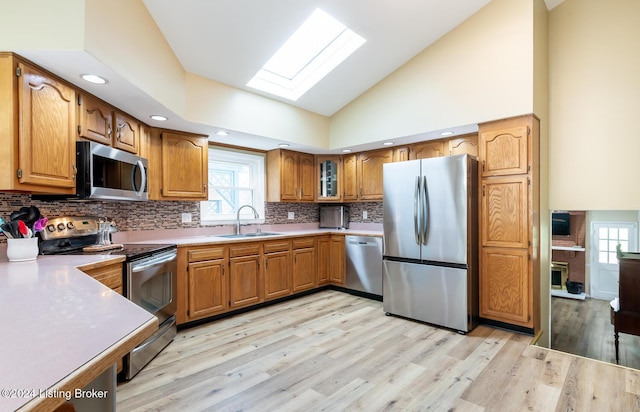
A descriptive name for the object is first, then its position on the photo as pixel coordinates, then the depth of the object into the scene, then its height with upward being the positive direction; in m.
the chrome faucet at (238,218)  4.15 -0.19
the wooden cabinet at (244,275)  3.49 -0.79
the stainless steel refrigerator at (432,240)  3.07 -0.38
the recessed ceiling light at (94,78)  2.09 +0.83
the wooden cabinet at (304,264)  4.13 -0.78
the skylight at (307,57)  3.24 +1.59
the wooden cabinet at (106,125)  2.30 +0.64
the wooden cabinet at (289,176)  4.47 +0.39
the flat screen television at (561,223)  5.30 -0.34
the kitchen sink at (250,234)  4.04 -0.39
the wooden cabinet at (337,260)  4.43 -0.78
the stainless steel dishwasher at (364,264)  4.05 -0.78
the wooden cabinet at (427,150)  3.82 +0.65
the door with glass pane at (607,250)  4.61 -0.74
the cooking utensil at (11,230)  1.89 -0.15
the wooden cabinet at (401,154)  4.13 +0.64
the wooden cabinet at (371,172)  4.37 +0.44
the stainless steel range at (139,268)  2.30 -0.50
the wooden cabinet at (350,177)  4.66 +0.39
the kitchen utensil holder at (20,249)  1.91 -0.26
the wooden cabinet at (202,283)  3.11 -0.79
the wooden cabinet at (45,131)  1.83 +0.45
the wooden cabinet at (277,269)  3.80 -0.78
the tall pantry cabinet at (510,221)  2.96 -0.17
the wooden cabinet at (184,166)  3.34 +0.41
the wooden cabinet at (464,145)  3.55 +0.65
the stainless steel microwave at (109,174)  2.24 +0.24
